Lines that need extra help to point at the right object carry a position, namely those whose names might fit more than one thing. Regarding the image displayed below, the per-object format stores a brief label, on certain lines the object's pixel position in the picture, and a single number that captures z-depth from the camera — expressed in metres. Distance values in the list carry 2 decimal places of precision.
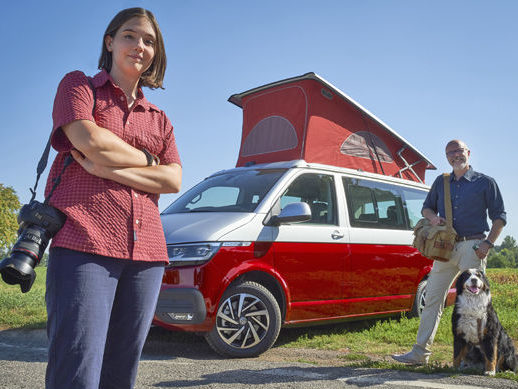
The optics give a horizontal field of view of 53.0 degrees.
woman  1.79
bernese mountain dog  4.71
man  5.08
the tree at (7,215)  42.66
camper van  5.08
